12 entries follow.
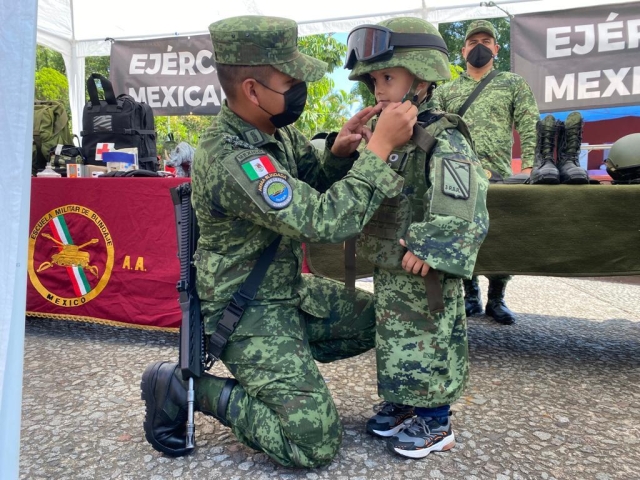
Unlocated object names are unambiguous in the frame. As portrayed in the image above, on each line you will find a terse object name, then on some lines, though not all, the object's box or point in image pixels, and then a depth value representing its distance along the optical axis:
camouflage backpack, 3.92
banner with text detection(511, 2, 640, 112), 4.02
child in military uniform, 1.67
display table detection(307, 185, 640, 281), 2.36
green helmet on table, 2.50
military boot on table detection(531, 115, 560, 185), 2.49
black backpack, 3.74
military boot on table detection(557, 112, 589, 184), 2.56
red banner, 3.04
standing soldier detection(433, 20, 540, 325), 3.31
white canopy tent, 1.21
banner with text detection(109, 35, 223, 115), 5.10
